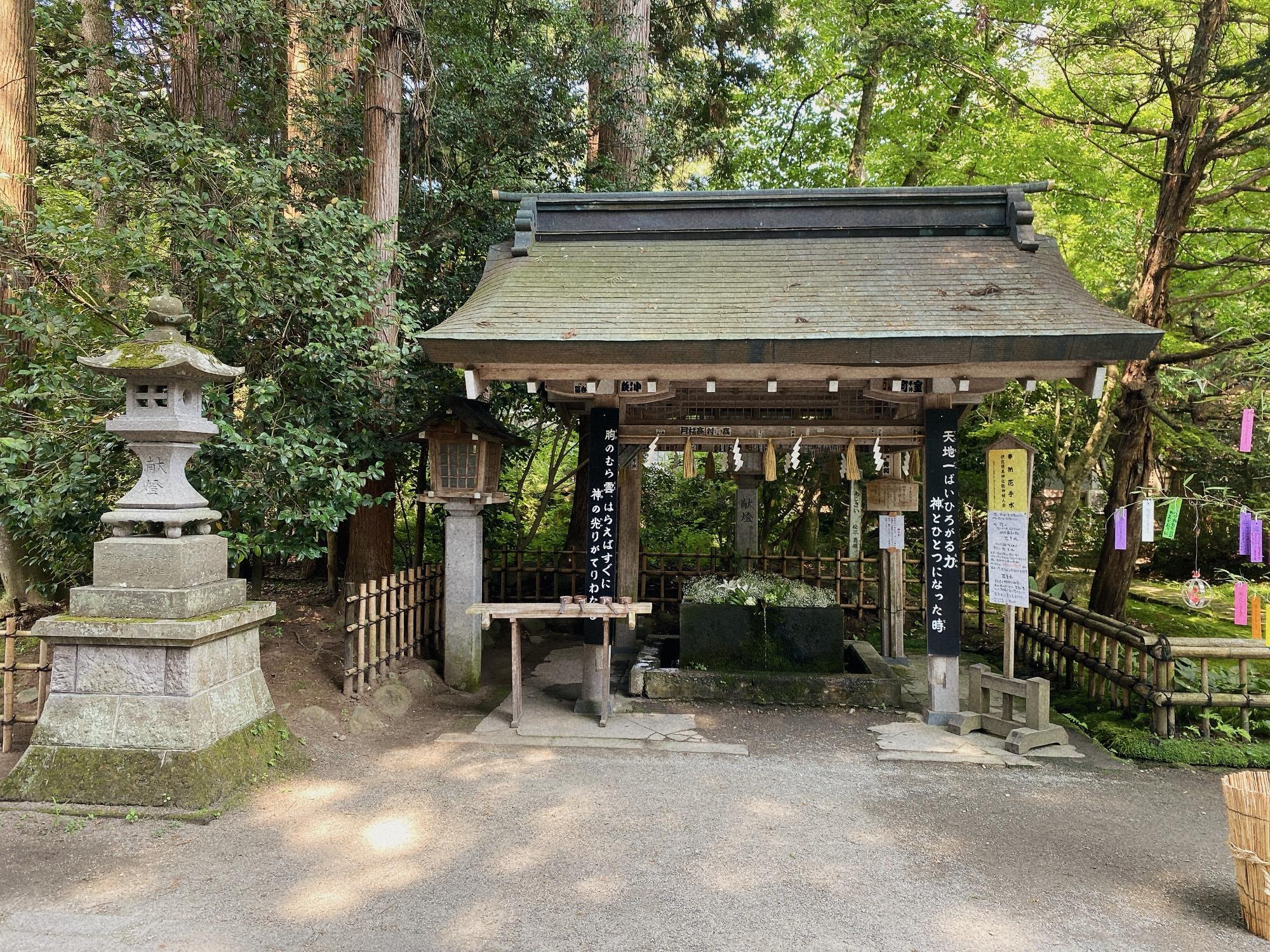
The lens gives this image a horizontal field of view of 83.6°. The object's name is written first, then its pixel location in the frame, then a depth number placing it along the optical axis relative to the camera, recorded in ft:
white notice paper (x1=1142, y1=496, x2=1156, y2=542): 19.08
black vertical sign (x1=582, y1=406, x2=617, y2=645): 24.89
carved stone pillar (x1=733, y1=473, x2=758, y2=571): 35.19
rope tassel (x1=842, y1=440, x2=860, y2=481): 25.82
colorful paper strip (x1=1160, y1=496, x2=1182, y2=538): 15.48
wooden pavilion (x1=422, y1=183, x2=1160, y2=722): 21.01
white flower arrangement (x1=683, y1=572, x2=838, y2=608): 26.99
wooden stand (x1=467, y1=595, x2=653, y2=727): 21.89
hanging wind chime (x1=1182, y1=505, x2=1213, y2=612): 17.42
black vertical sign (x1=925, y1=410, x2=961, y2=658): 23.47
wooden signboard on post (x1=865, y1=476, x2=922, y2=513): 29.35
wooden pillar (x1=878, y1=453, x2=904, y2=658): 31.42
